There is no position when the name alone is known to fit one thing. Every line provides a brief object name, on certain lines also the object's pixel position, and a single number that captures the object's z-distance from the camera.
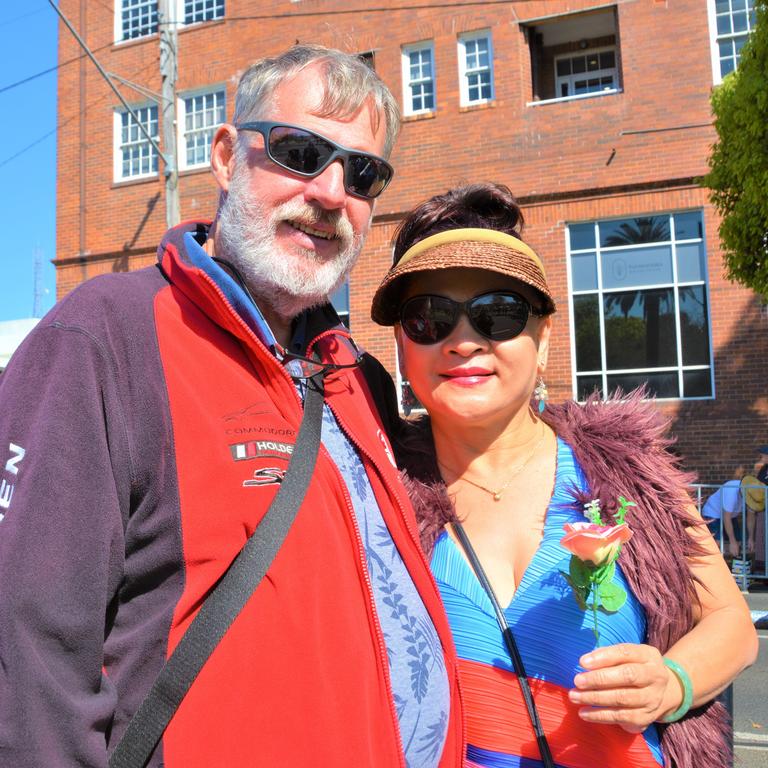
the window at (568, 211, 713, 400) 12.77
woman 1.87
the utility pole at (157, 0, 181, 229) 13.15
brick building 12.52
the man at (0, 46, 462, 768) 1.28
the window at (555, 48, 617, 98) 14.35
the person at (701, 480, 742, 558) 9.12
